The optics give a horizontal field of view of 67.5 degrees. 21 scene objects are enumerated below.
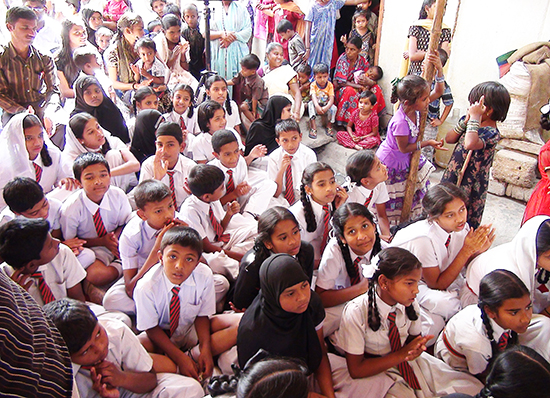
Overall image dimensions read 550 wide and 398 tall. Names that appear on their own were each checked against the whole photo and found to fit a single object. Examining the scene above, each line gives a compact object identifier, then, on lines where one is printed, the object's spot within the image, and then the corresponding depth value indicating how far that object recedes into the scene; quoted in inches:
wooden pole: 108.1
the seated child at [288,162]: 132.0
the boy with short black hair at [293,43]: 206.5
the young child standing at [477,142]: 113.7
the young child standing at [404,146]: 120.6
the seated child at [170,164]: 120.6
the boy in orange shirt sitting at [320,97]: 200.3
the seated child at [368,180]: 111.5
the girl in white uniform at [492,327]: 71.2
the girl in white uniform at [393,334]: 71.7
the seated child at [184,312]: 77.5
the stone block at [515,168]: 157.3
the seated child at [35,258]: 75.2
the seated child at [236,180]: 124.6
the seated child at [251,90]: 182.1
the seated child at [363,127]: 193.3
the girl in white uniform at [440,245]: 92.0
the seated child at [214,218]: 103.8
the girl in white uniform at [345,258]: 85.7
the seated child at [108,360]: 60.2
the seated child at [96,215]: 100.0
